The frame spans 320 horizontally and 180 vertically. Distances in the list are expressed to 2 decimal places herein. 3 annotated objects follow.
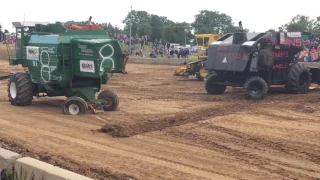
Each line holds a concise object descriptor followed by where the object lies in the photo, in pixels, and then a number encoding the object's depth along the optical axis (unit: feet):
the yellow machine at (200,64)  71.40
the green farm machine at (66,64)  37.27
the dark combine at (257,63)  46.06
